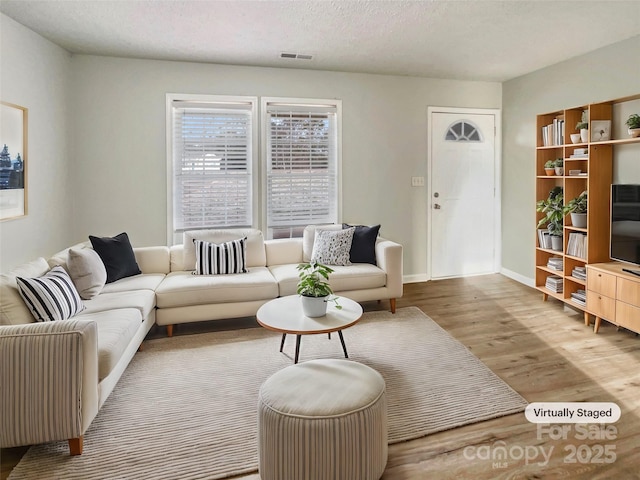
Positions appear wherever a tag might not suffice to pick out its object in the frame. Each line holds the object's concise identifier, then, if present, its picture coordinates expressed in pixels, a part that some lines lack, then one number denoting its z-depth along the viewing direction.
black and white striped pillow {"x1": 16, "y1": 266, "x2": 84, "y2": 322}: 2.36
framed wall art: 2.98
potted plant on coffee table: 2.77
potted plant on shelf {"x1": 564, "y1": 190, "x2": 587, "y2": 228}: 3.82
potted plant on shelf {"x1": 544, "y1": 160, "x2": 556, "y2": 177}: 4.21
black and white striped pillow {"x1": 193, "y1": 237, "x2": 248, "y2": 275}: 3.77
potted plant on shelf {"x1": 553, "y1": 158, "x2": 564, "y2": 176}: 4.12
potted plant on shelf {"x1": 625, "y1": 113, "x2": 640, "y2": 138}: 3.33
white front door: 5.15
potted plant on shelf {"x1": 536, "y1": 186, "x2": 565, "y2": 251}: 4.06
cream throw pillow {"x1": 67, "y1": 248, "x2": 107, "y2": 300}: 3.04
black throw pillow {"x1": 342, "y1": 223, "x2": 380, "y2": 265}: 4.12
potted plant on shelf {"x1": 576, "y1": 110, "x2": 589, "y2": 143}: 3.78
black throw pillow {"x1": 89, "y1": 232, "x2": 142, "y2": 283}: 3.45
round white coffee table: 2.60
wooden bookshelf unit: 3.69
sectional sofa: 1.86
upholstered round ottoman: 1.59
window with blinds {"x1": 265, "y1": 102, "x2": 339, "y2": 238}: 4.64
